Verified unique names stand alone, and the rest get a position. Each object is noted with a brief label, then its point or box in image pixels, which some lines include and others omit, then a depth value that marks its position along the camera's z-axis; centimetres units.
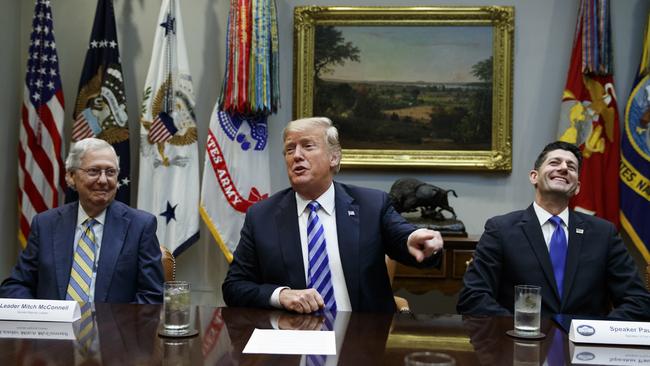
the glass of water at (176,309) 179
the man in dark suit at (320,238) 244
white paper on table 162
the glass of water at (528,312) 181
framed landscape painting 459
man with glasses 257
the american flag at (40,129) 450
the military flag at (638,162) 425
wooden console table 412
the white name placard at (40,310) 194
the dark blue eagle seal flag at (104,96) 451
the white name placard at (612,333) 175
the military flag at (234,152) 441
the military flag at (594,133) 436
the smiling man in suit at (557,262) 257
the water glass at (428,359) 150
